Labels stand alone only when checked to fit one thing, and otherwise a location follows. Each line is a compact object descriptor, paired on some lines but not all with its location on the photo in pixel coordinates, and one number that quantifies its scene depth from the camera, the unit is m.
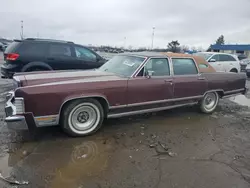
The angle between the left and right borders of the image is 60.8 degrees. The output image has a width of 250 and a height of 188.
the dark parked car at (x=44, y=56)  7.09
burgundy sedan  3.60
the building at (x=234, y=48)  44.58
